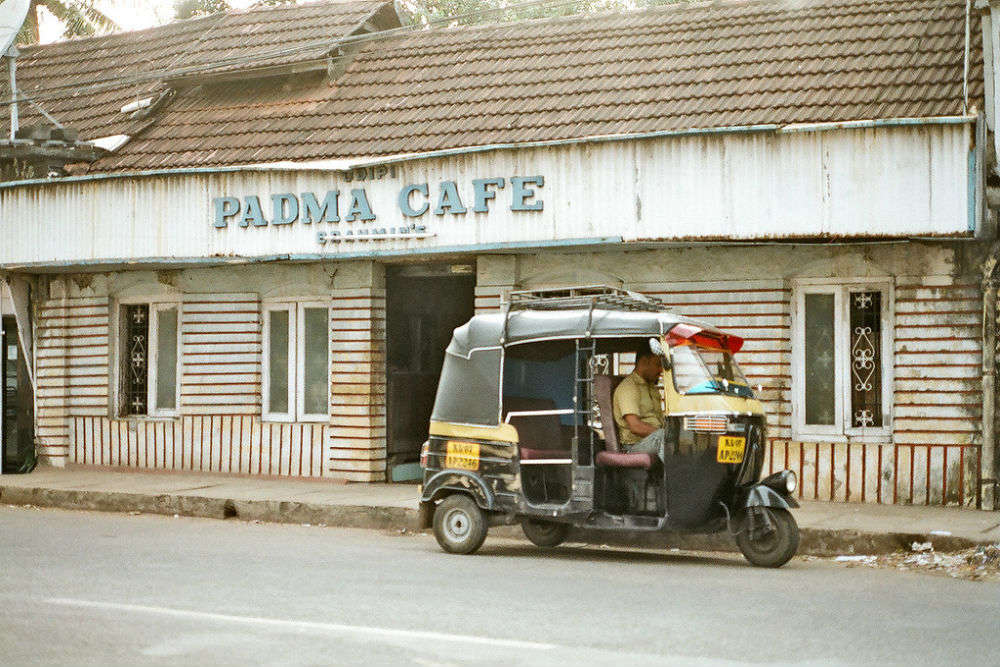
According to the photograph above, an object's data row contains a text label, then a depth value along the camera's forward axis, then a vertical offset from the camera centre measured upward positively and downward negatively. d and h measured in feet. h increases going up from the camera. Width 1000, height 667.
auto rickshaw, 35.58 -1.91
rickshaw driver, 36.88 -1.02
